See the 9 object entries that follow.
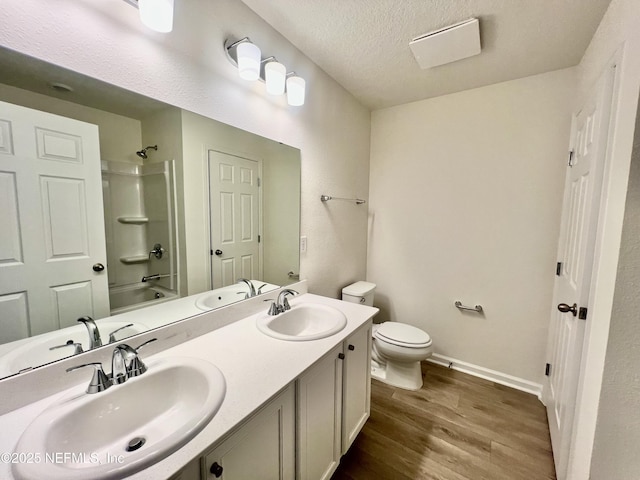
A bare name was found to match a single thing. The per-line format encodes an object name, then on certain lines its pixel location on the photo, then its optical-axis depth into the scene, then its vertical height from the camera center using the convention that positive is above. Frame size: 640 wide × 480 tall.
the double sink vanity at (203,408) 0.59 -0.54
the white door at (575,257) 1.09 -0.18
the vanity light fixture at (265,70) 1.21 +0.75
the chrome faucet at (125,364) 0.80 -0.47
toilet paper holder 2.11 -0.72
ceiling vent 1.39 +1.02
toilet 1.88 -0.96
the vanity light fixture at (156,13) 0.88 +0.70
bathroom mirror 0.75 +0.01
